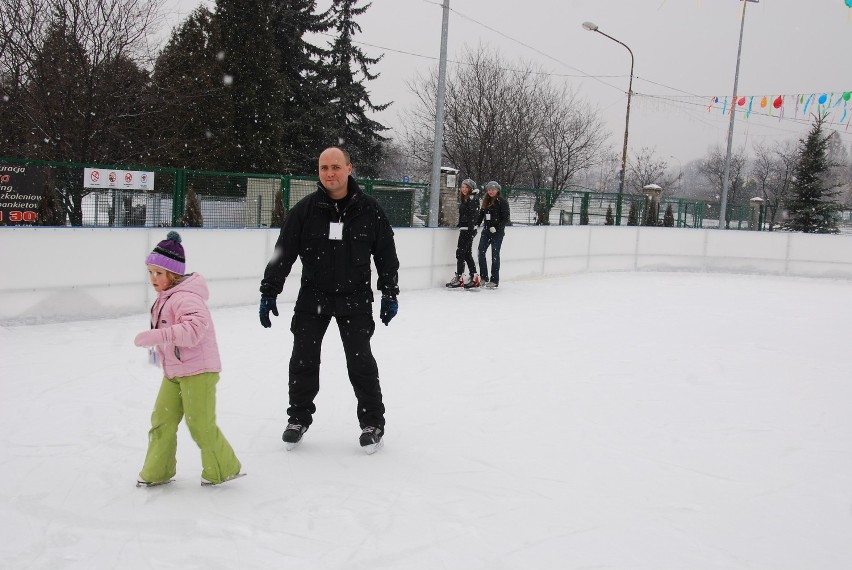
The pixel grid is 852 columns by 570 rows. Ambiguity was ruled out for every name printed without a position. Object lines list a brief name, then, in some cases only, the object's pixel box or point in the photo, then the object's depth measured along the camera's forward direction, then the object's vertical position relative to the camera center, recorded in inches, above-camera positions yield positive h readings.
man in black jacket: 137.1 -13.4
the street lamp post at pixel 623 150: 664.3 +106.5
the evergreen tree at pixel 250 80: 979.3 +175.4
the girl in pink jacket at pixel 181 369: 113.3 -27.8
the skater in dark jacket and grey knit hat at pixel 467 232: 410.9 -8.4
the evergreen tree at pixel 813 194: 1063.0 +67.5
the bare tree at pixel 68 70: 593.3 +108.1
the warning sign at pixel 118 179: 367.2 +10.0
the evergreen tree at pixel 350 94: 1144.8 +191.0
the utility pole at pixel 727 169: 771.4 +71.1
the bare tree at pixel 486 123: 1117.1 +154.7
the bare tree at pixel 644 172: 1844.2 +149.7
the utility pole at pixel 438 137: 446.0 +51.0
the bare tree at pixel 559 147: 1192.2 +133.4
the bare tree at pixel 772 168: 1790.4 +196.0
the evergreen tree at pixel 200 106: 924.0 +130.6
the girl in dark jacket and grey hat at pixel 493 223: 413.4 -2.5
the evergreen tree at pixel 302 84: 1097.4 +197.3
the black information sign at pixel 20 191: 344.8 +0.3
